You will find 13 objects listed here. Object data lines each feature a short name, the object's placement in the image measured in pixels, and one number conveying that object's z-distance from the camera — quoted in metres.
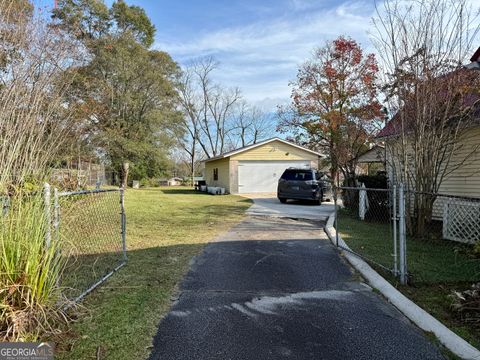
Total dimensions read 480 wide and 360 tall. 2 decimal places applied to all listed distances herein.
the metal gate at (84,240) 3.47
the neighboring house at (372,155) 12.54
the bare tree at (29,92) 4.21
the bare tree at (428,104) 7.57
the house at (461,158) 8.70
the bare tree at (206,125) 45.72
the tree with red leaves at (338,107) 14.19
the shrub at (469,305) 3.44
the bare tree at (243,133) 50.94
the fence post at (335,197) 6.97
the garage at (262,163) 23.78
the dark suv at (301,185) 15.21
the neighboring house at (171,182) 46.22
